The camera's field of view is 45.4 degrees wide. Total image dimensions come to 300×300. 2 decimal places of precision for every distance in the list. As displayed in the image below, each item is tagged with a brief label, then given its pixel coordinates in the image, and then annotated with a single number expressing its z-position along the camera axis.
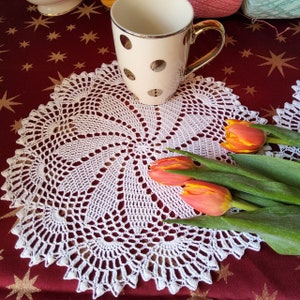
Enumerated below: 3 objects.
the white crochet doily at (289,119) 0.39
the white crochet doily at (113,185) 0.32
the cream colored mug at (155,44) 0.37
